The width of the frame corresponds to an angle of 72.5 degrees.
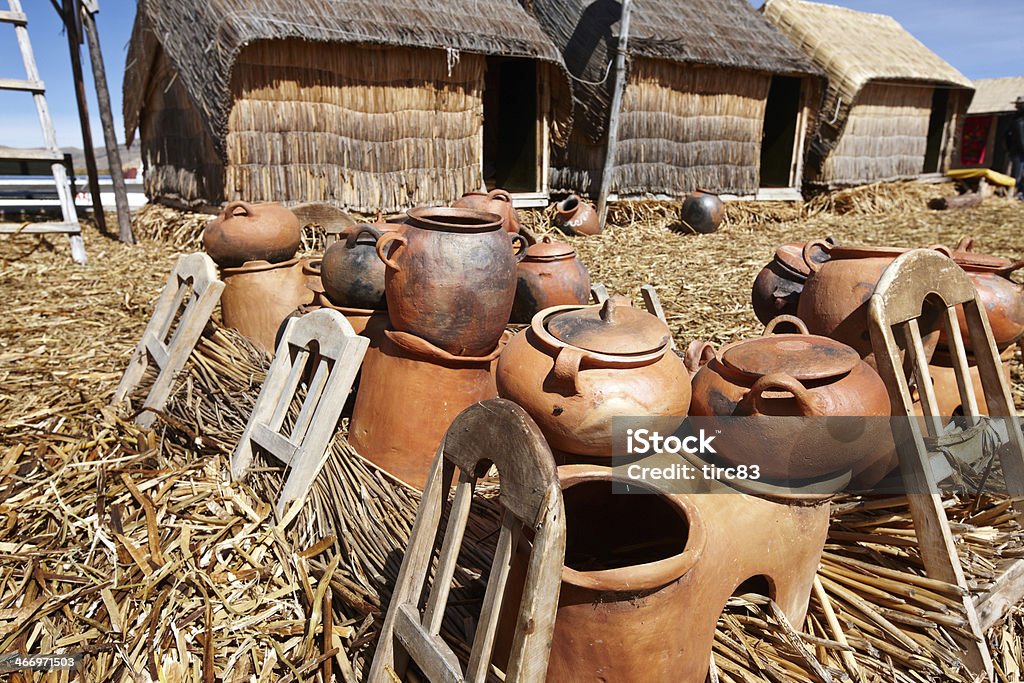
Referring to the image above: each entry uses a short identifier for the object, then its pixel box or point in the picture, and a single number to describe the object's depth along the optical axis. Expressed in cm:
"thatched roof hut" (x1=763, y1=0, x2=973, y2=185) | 1240
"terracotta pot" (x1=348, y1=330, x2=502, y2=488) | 310
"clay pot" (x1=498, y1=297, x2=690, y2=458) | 215
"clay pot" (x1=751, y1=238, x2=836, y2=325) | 341
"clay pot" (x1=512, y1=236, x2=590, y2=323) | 385
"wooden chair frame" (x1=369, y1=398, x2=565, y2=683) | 145
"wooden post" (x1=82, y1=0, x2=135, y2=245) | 820
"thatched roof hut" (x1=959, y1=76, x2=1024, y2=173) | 2188
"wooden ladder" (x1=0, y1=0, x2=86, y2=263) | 726
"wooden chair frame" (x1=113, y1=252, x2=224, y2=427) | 371
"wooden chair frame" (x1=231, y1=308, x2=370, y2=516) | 295
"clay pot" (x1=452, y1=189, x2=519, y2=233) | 419
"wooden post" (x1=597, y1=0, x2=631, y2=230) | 945
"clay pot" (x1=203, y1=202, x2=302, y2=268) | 437
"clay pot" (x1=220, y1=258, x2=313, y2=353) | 436
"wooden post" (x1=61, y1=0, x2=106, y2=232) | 876
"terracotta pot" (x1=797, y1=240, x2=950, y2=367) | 272
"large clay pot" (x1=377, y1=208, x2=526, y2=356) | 290
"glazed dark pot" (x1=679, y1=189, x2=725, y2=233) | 1046
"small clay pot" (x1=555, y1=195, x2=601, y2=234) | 952
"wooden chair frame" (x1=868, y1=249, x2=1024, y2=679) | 213
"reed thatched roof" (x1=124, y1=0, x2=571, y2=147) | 708
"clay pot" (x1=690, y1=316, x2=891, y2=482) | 200
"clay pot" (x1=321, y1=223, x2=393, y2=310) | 356
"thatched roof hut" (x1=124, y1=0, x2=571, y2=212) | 736
